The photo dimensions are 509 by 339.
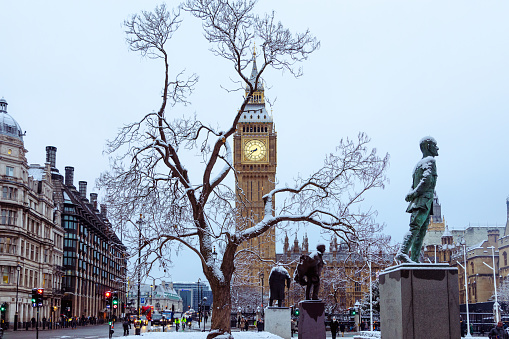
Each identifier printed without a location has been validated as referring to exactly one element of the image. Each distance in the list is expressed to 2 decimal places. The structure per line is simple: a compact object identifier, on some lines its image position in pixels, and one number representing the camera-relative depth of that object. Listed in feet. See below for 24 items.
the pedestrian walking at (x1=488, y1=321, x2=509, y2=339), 102.63
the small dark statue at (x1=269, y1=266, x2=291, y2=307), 106.93
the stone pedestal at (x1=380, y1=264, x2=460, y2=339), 45.52
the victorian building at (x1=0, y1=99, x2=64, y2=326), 223.71
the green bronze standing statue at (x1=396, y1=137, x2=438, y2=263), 49.16
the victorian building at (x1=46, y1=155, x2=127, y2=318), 316.60
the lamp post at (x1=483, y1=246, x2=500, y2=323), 181.47
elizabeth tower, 458.87
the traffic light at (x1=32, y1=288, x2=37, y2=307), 112.06
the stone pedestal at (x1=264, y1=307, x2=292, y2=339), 104.58
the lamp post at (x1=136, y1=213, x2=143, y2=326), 84.94
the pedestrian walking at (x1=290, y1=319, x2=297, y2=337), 180.08
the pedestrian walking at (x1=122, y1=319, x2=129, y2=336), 146.21
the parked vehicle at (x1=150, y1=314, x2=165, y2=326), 286.99
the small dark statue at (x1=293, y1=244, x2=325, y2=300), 79.41
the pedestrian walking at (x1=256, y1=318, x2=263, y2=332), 168.84
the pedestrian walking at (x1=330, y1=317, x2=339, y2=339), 127.73
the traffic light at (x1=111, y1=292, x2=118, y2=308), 137.08
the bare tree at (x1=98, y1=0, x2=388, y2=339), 86.07
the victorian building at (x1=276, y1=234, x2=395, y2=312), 91.09
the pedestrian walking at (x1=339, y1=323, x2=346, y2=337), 207.86
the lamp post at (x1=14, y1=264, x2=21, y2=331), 210.81
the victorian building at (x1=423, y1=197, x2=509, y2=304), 350.84
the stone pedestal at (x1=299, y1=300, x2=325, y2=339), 74.69
